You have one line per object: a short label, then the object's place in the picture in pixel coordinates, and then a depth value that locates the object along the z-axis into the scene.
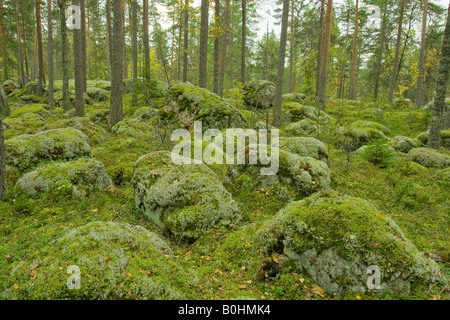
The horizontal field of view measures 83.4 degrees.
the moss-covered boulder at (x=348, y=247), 3.29
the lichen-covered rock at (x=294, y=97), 22.92
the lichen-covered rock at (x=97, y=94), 22.00
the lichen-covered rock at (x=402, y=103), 23.09
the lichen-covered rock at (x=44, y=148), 7.13
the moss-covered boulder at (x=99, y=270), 2.84
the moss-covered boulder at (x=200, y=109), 12.02
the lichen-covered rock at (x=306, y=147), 8.68
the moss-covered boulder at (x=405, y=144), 12.36
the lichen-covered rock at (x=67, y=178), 6.04
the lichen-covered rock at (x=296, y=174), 6.61
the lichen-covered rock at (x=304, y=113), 16.62
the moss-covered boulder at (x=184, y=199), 5.10
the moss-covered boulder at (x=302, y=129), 13.31
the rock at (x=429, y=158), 9.70
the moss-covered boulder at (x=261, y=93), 18.70
